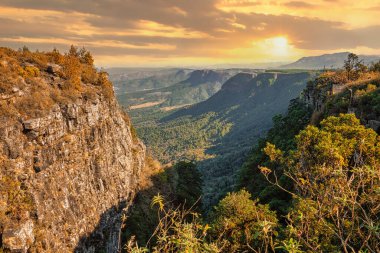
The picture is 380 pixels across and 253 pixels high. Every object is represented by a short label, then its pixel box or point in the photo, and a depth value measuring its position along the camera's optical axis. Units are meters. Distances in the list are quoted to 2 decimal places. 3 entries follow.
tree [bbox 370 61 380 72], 67.43
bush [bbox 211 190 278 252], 27.52
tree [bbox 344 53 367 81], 62.56
